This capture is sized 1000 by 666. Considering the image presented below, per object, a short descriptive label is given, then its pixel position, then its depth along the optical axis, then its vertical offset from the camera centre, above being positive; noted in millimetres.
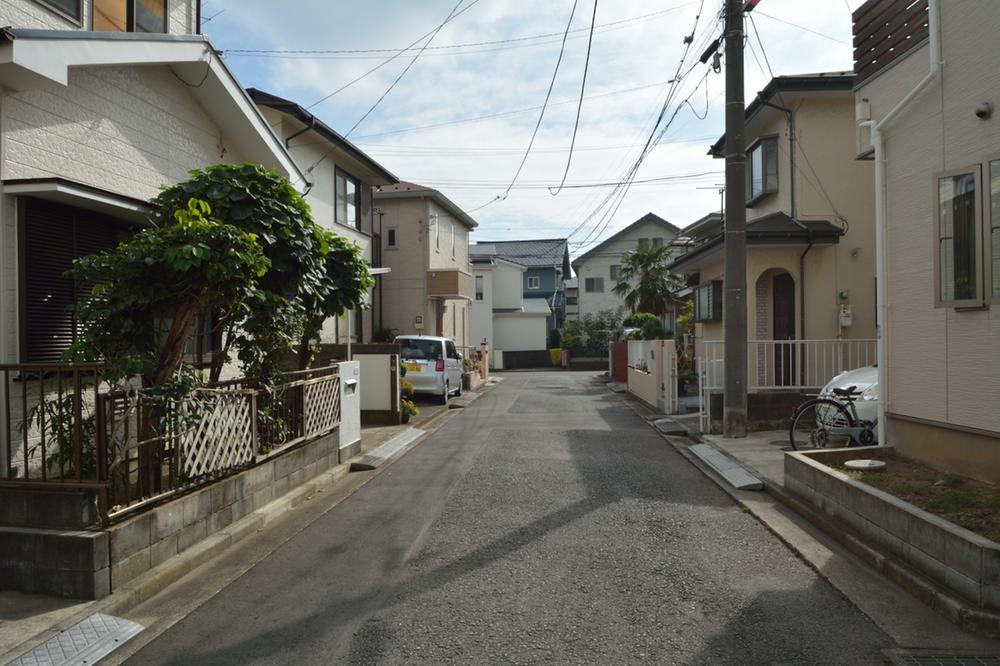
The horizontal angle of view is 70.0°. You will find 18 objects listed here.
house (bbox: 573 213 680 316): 51188 +5306
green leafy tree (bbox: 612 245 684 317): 31844 +2280
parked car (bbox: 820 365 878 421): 9062 -759
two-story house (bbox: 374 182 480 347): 24422 +2385
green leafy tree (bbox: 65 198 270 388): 5445 +432
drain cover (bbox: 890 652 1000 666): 3729 -1744
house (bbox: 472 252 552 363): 45281 +1155
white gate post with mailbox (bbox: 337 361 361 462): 9805 -1045
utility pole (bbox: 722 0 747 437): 10938 +1123
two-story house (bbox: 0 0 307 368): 5727 +2015
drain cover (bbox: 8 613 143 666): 3854 -1728
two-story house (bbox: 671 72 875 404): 13500 +1800
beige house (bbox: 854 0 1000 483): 5984 +973
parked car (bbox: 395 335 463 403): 17609 -685
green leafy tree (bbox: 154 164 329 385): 6785 +920
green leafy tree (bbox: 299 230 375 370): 8825 +667
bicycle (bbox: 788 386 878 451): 8383 -1141
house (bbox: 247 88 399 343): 15109 +4125
